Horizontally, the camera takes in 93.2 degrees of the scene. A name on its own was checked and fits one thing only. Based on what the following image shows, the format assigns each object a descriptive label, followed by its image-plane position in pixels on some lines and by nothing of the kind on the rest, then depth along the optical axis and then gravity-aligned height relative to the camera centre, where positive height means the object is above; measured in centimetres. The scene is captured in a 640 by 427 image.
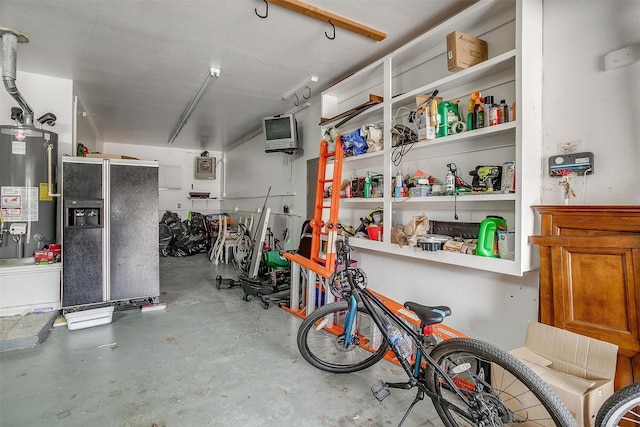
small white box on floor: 311 -110
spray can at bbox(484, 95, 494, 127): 219 +77
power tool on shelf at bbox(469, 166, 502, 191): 221 +26
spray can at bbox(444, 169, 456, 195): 239 +24
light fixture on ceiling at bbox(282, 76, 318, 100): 379 +172
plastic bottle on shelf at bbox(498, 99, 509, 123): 213 +71
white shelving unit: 198 +69
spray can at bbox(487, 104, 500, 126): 214 +70
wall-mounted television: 466 +126
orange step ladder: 322 -25
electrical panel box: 878 +135
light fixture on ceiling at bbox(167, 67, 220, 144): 361 +174
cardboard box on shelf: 222 +122
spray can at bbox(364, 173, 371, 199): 323 +27
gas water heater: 325 +32
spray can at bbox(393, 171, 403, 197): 282 +26
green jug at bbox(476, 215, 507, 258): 217 -17
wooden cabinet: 159 -35
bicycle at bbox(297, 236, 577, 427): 143 -86
